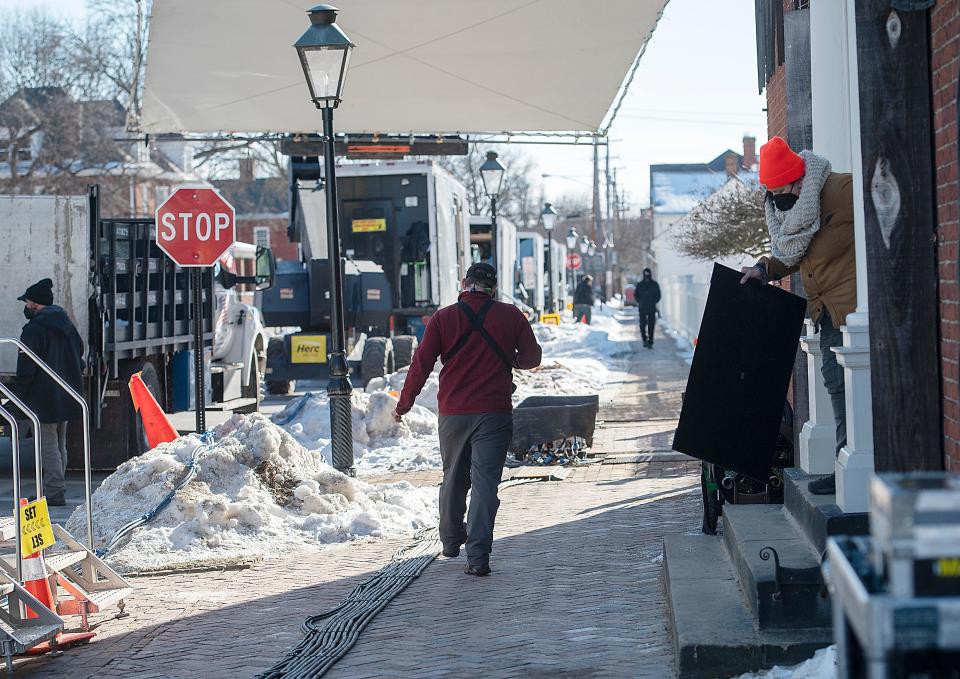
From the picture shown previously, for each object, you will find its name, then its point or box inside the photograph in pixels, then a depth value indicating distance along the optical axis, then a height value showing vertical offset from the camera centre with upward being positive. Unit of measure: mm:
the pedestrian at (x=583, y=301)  44781 +155
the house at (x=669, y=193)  81438 +8717
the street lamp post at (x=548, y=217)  39688 +2781
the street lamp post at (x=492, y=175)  23383 +2443
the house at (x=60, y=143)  49594 +7038
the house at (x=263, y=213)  83562 +6892
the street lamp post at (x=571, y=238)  58678 +3118
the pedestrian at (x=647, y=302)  31141 +39
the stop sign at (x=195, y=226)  13117 +935
